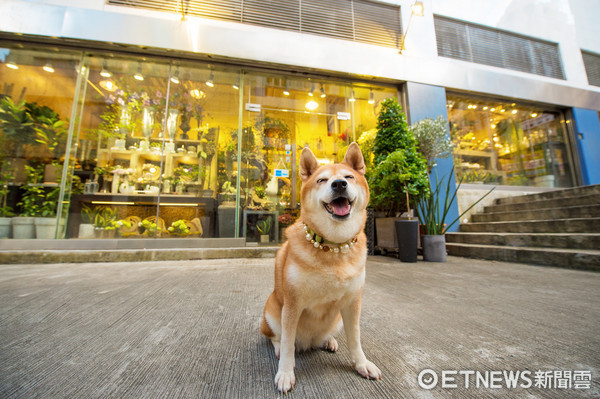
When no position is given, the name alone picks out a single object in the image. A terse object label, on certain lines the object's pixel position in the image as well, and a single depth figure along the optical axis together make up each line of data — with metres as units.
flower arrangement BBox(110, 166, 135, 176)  5.03
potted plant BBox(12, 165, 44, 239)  4.47
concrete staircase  3.25
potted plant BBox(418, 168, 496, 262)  3.98
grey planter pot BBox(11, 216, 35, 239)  4.45
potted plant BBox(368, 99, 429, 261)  3.96
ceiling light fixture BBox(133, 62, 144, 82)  5.43
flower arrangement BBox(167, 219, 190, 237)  4.88
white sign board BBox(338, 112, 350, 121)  6.25
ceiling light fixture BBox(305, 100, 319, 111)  6.17
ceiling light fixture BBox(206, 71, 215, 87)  5.66
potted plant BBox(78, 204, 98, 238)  4.64
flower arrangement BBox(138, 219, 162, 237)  4.82
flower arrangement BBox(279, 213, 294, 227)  5.36
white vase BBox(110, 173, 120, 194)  4.95
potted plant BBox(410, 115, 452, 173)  4.83
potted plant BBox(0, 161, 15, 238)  4.47
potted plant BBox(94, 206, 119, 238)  4.68
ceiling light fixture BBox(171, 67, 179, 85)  5.46
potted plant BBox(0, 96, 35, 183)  4.92
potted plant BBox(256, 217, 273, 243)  5.24
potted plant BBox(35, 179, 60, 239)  4.52
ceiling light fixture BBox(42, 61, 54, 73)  5.21
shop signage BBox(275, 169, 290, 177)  5.66
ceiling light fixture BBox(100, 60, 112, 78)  5.34
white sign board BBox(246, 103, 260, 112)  5.68
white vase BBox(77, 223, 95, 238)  4.62
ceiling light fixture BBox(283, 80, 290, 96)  5.98
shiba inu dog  0.99
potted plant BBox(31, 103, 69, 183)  4.85
